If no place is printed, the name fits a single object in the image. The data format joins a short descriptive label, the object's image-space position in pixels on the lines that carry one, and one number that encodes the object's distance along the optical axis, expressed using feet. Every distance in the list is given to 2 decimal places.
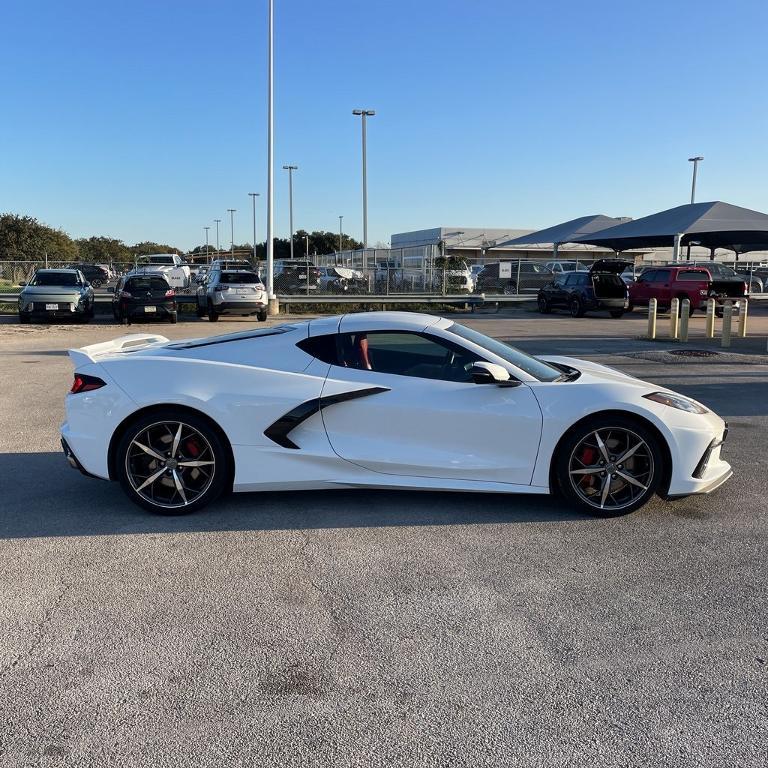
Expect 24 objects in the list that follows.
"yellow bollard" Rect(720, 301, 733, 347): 51.34
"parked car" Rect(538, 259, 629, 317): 81.97
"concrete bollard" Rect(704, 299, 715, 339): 57.16
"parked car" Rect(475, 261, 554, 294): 106.22
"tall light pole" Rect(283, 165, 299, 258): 238.27
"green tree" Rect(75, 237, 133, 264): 279.49
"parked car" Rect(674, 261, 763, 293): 81.97
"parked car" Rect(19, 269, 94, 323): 69.26
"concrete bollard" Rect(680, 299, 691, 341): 54.29
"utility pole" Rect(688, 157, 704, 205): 197.14
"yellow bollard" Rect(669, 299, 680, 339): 56.70
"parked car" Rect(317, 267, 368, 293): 101.96
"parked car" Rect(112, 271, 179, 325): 70.74
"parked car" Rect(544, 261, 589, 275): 117.87
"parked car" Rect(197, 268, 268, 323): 72.95
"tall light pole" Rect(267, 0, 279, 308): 86.89
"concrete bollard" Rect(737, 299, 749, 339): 58.90
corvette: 16.05
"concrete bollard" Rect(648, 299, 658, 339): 55.23
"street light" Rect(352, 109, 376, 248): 173.88
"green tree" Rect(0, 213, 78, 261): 193.16
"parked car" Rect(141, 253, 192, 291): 104.19
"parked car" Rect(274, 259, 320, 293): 101.49
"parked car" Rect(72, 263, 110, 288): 128.41
